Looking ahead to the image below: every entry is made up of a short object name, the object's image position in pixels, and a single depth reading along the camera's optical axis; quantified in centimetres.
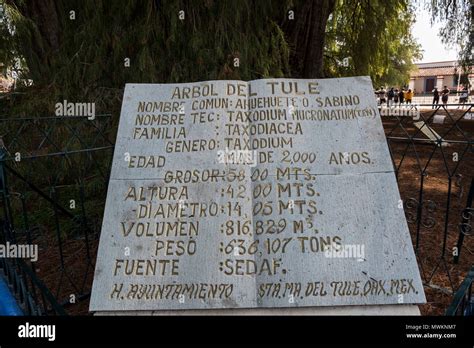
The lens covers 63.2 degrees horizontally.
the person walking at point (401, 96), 2695
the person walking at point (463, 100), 1817
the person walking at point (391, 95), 2672
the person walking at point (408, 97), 2438
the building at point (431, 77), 4816
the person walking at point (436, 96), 2394
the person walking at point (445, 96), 2092
